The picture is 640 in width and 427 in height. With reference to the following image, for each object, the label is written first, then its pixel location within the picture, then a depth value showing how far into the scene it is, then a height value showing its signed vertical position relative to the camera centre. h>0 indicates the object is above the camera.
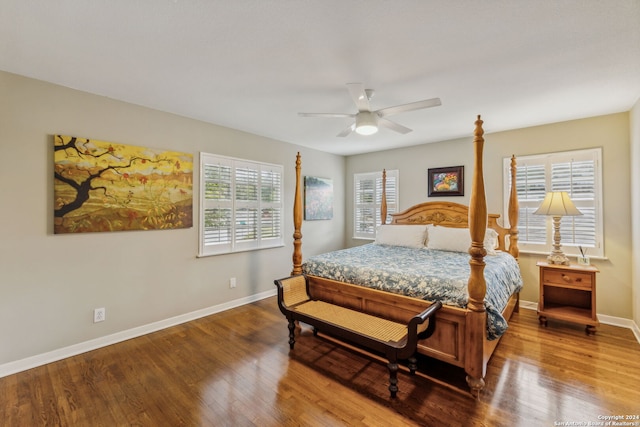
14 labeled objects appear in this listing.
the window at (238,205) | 3.69 +0.12
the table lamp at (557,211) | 3.17 +0.02
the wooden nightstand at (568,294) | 3.08 -1.01
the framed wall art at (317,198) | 5.10 +0.29
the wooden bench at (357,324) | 2.02 -0.97
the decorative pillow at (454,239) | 3.53 -0.35
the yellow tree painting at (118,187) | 2.60 +0.28
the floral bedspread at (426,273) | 2.23 -0.58
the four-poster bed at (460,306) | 2.05 -0.84
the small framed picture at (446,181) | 4.44 +0.53
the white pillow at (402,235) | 4.07 -0.34
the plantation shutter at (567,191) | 3.42 +0.24
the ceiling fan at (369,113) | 2.27 +0.92
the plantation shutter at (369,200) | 5.23 +0.26
